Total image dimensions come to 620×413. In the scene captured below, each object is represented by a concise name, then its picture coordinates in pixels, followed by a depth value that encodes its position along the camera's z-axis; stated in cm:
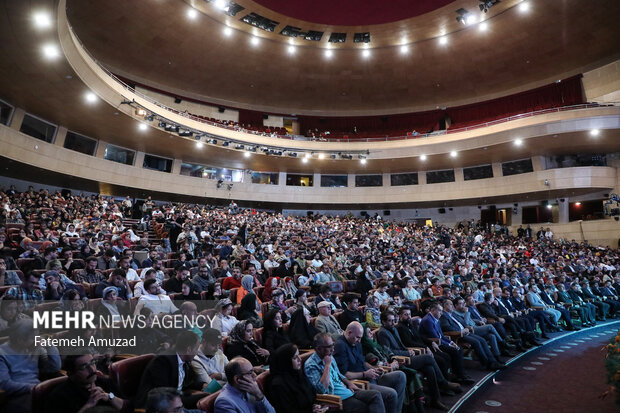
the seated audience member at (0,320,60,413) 186
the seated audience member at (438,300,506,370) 409
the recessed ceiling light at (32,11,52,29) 648
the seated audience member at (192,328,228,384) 245
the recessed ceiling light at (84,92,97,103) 988
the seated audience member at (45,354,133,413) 175
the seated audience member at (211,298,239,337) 339
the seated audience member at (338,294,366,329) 408
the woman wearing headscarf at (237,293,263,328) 380
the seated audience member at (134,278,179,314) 350
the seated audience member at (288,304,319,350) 341
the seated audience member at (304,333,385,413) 251
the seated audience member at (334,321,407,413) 283
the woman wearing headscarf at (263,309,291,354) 321
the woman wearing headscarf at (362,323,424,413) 312
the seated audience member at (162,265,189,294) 454
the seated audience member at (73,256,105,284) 435
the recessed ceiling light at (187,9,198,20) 1269
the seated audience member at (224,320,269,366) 290
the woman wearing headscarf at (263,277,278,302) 506
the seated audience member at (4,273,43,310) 308
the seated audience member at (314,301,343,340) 365
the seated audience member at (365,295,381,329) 416
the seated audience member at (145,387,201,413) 154
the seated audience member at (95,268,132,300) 385
